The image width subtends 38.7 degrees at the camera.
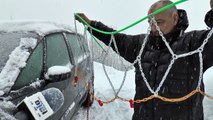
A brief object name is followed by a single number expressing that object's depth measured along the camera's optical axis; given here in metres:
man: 2.35
